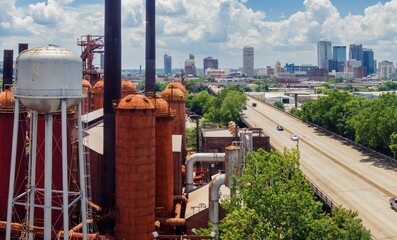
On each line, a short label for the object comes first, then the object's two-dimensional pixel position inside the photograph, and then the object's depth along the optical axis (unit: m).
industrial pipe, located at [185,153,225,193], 40.03
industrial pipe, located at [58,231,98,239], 26.25
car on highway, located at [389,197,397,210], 36.81
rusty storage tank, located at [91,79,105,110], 54.44
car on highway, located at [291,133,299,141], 68.02
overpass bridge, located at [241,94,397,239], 35.50
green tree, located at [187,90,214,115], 126.86
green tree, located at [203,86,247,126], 93.86
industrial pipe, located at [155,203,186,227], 31.19
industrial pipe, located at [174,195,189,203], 35.62
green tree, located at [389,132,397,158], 50.31
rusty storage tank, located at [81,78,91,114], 49.27
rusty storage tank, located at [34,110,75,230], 28.41
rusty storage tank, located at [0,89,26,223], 29.00
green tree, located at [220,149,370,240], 22.75
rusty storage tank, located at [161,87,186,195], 48.15
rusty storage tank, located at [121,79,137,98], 52.11
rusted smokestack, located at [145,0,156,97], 39.69
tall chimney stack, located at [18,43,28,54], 36.40
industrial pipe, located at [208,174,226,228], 30.59
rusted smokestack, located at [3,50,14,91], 34.34
